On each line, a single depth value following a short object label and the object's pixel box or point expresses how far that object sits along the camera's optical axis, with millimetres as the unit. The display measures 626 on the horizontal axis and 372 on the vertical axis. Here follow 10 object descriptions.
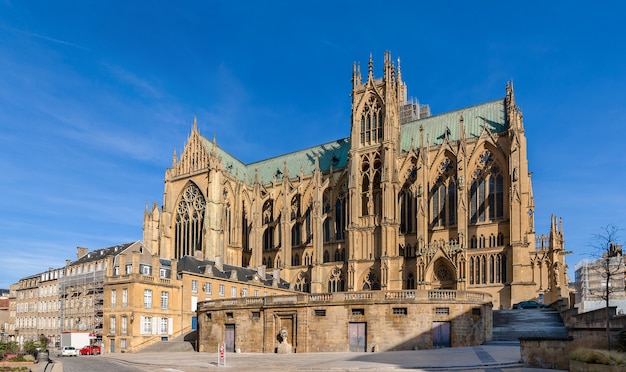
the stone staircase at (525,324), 40938
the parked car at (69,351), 49031
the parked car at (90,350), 52403
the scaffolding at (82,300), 61688
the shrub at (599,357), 20125
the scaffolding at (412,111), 92250
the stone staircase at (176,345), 47781
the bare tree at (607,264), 25172
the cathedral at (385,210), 60812
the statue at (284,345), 39688
